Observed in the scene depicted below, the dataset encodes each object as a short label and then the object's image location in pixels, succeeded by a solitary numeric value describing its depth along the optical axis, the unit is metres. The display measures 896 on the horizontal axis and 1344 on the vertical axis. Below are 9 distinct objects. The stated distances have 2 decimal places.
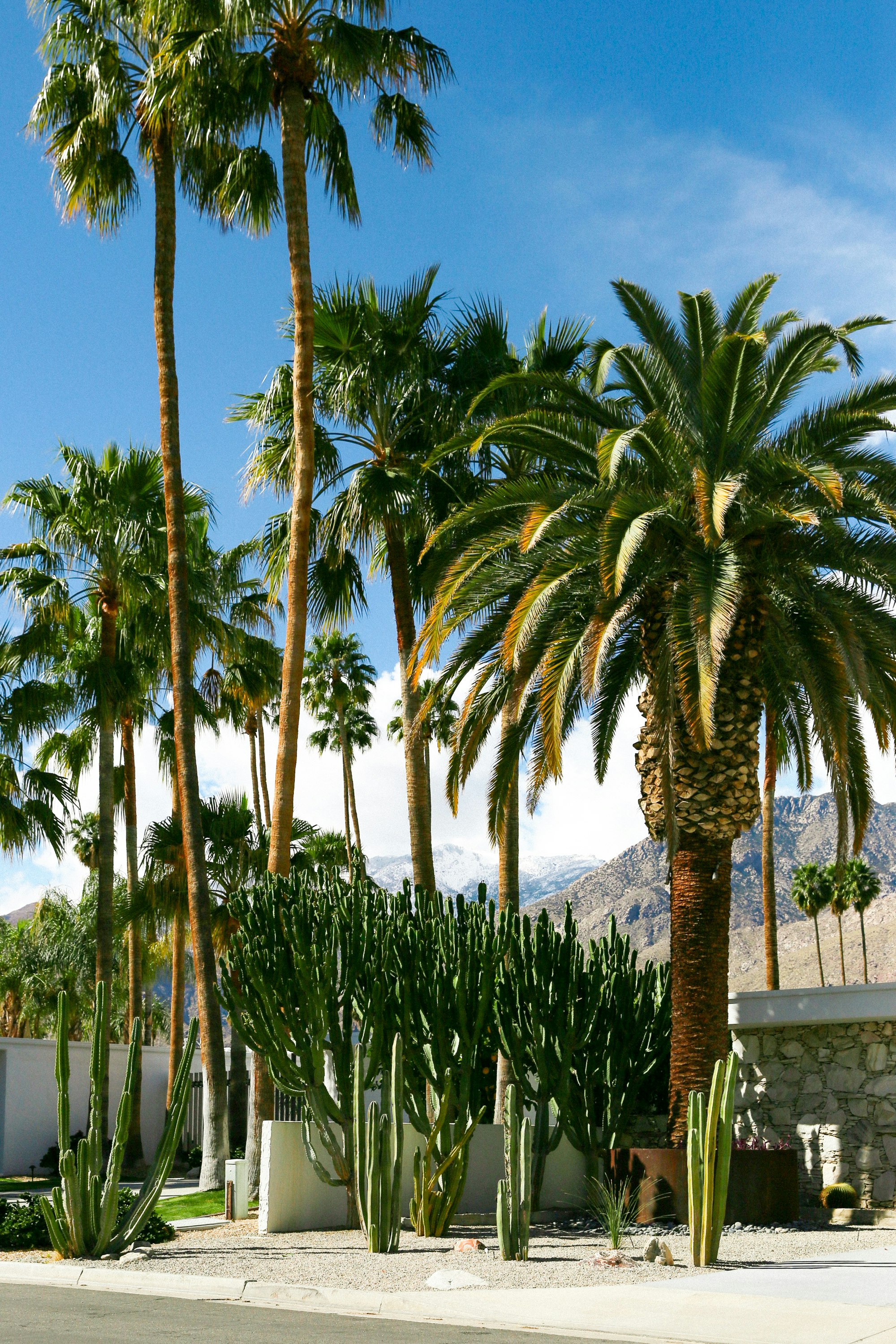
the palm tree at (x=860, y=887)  63.69
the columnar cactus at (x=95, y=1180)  12.38
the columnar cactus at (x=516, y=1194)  11.81
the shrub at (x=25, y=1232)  13.95
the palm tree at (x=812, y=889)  65.12
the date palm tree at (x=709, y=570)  14.42
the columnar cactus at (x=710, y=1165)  11.24
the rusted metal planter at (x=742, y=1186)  14.45
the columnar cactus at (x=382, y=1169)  12.59
